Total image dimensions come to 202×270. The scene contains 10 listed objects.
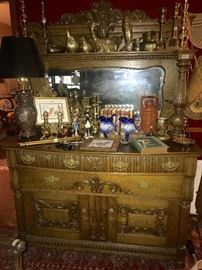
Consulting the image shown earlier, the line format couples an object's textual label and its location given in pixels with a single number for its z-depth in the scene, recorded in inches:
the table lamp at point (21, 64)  69.4
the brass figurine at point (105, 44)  82.6
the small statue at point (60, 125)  80.2
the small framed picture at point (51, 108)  84.6
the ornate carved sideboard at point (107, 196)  68.7
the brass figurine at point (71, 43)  82.9
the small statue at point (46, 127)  79.2
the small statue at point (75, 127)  80.6
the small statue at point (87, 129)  81.1
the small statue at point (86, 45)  83.0
